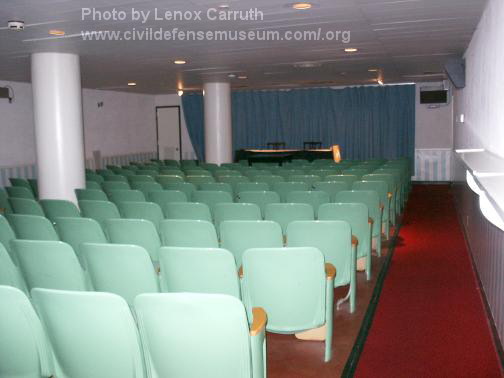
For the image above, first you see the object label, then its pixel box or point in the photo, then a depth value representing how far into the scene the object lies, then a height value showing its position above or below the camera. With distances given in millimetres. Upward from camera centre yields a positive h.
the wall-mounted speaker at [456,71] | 9375 +1205
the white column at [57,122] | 7992 +423
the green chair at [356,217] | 5355 -739
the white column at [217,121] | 13852 +652
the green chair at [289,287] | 3482 -938
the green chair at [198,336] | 2463 -888
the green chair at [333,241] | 4375 -796
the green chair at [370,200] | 6391 -674
